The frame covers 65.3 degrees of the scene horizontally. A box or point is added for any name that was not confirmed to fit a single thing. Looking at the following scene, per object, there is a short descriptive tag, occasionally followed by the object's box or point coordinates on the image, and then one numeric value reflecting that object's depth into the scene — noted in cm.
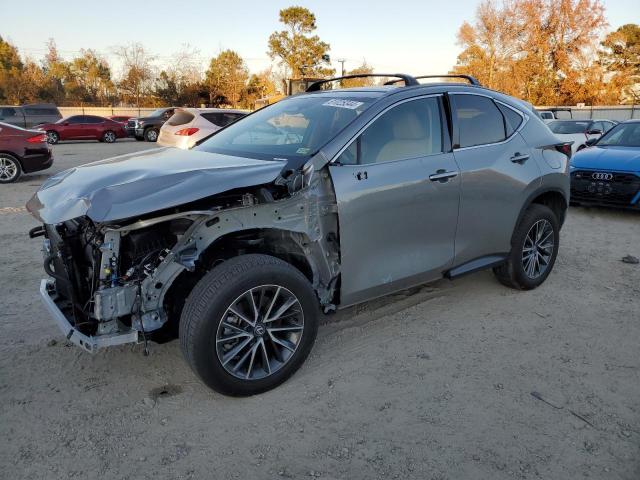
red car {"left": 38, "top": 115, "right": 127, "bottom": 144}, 2312
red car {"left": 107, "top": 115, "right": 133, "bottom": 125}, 2842
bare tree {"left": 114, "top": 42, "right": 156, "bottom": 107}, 4675
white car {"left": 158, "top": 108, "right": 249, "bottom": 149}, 1257
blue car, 762
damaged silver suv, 281
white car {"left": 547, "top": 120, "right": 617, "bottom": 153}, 1440
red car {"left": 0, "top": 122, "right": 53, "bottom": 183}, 1066
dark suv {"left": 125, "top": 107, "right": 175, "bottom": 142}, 2388
